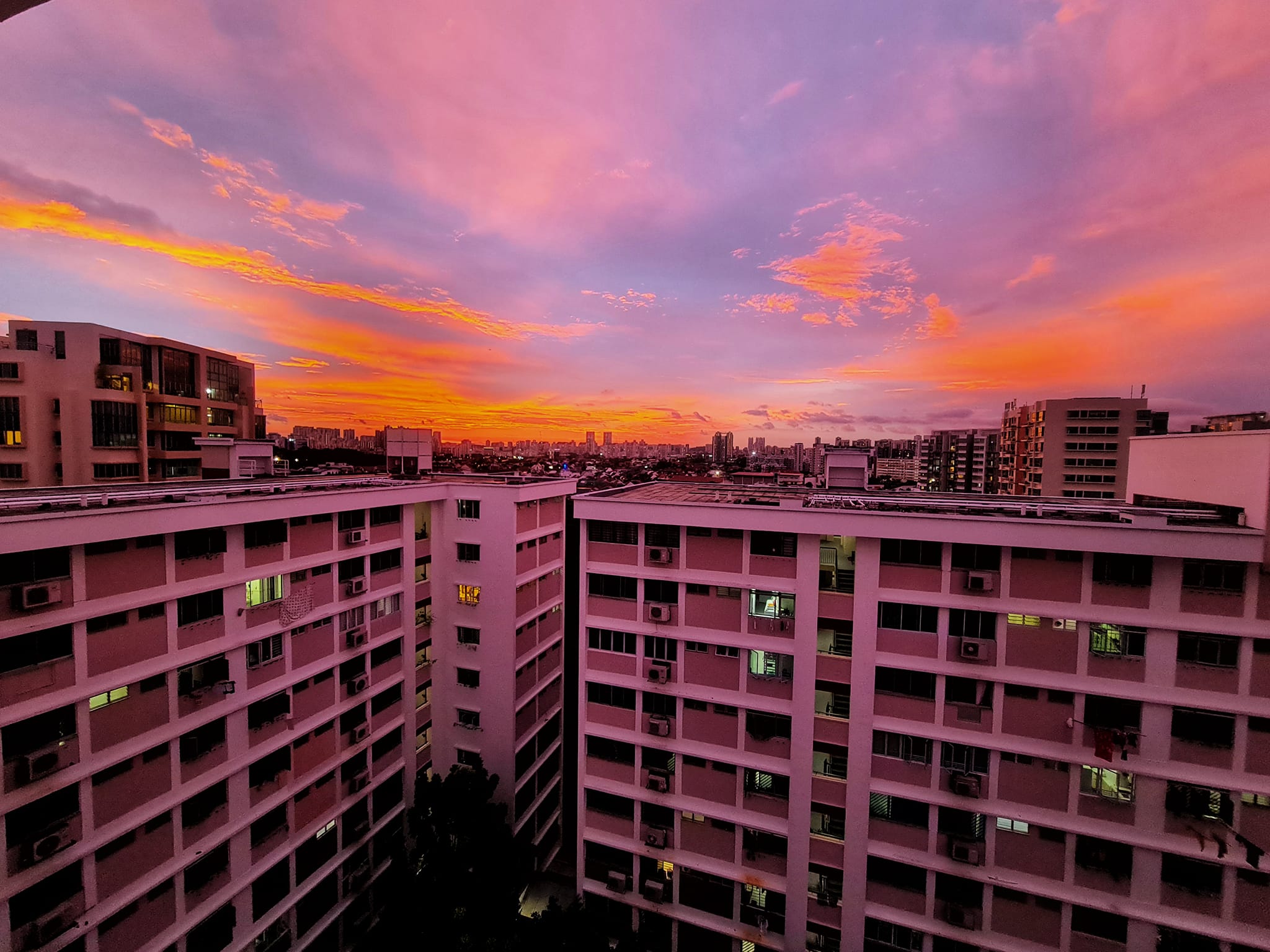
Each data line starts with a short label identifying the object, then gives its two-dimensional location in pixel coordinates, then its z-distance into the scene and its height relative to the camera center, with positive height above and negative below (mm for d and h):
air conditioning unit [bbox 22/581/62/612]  10250 -3229
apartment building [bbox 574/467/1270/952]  12062 -7480
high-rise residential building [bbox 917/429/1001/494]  104688 -1092
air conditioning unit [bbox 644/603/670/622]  15867 -5174
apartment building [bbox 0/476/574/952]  10898 -7519
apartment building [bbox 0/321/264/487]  31750 +2667
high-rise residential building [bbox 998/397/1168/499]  58312 +2316
